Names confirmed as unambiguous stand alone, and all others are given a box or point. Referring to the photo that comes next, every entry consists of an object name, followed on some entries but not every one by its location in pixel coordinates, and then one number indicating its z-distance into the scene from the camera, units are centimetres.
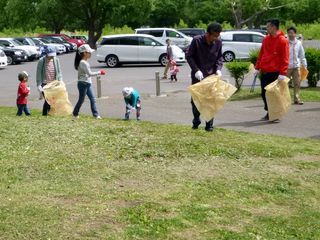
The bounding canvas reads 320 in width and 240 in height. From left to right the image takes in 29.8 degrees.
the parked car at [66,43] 5041
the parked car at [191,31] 4297
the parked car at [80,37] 6322
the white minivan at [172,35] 3681
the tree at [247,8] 6419
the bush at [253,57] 1702
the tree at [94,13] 5819
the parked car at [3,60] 3083
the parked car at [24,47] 3744
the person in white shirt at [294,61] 1302
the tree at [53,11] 5778
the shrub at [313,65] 1628
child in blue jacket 1159
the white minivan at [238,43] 3159
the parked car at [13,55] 3522
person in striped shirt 1180
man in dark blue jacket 888
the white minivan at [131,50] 3009
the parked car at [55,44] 4378
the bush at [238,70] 1631
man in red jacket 1056
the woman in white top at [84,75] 1151
